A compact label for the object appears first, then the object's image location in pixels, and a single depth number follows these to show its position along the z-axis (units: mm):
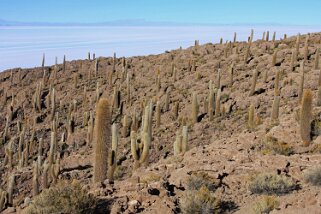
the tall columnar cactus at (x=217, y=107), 24219
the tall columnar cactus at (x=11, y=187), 18250
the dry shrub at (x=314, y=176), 9141
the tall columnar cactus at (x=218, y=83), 27734
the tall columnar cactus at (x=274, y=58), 29895
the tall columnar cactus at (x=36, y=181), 18422
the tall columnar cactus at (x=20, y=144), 27141
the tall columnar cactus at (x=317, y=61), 26222
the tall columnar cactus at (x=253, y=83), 25878
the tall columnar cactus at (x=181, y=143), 16014
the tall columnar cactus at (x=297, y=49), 28844
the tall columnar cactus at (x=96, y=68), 40903
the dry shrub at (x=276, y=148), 12828
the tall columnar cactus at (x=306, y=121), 13539
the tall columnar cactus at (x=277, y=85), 23859
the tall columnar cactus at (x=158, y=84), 32375
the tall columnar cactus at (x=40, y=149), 25575
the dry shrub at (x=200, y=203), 8087
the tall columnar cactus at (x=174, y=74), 33869
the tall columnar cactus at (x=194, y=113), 24594
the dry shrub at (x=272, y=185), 8969
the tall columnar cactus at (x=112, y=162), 13688
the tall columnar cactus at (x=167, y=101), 28484
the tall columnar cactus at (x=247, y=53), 32656
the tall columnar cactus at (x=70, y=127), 29588
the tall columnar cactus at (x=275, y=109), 18391
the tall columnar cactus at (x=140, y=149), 14656
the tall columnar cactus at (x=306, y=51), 28230
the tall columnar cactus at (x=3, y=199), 17797
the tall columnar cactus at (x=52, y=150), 23172
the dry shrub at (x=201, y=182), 9648
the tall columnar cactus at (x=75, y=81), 39031
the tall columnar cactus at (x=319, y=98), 18942
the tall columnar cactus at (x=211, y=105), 24281
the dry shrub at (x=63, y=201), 8227
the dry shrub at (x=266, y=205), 7973
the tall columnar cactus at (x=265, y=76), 27484
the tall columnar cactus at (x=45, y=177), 18469
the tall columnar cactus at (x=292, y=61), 27475
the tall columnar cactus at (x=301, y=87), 21386
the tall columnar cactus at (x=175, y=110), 27370
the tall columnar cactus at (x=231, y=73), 29312
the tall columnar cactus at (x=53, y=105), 33406
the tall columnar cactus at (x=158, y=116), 26031
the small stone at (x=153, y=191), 9141
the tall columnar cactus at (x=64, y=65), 43403
